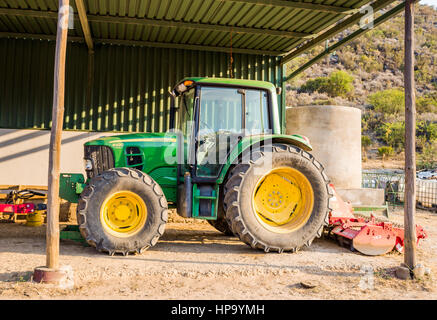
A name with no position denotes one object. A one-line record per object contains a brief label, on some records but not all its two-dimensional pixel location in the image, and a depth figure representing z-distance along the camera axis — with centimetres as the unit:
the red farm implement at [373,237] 642
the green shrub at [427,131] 3256
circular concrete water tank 1176
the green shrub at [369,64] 4803
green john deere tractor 601
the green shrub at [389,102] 3828
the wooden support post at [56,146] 469
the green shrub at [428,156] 2428
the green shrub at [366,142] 3289
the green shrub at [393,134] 3281
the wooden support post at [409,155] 536
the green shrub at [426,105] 3953
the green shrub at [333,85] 4169
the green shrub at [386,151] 3081
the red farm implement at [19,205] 677
